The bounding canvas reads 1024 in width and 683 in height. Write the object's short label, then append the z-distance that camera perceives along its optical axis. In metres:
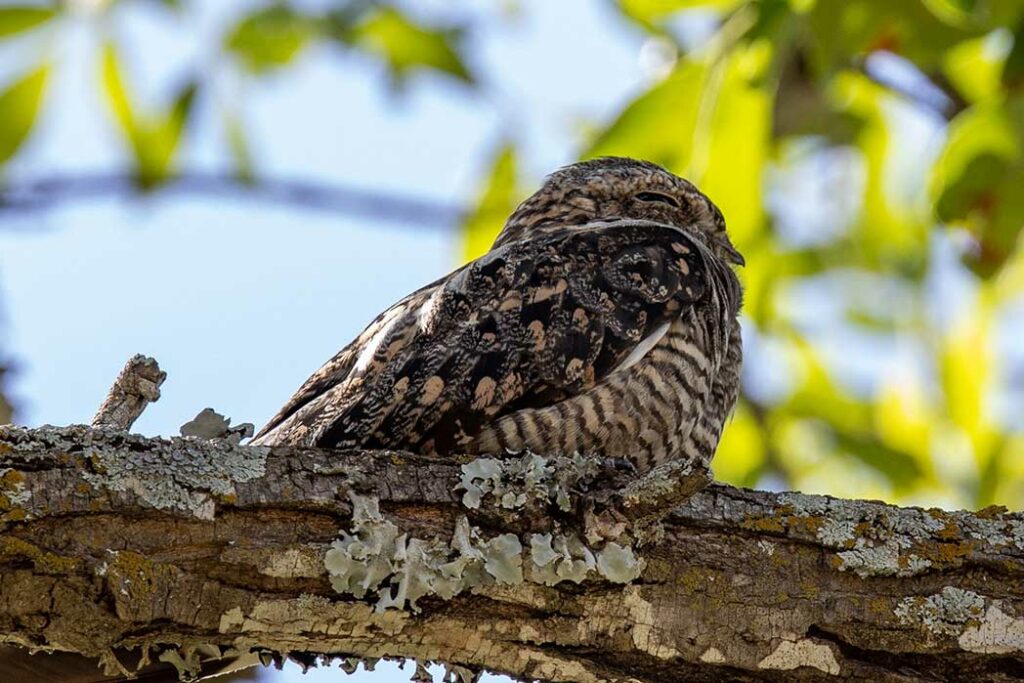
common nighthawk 6.43
